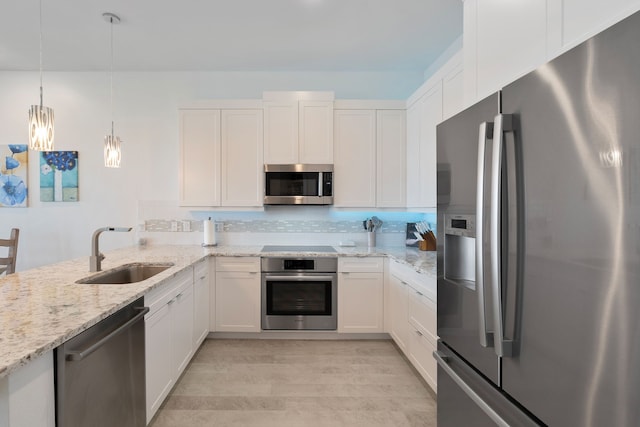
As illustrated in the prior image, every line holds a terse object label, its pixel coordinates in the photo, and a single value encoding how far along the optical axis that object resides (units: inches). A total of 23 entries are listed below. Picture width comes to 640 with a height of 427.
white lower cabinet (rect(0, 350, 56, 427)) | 37.4
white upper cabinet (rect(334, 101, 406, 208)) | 138.4
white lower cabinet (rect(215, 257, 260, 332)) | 128.2
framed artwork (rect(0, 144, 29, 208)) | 148.6
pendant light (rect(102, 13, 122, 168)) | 94.3
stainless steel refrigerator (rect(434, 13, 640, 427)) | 27.4
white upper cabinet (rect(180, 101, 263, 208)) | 137.4
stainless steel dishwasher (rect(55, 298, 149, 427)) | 46.8
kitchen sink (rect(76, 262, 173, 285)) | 94.8
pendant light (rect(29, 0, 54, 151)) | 69.0
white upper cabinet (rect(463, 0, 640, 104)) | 36.5
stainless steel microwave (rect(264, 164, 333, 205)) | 136.2
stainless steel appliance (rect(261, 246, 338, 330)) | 127.8
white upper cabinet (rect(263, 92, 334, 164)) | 137.0
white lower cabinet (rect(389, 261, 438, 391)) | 87.1
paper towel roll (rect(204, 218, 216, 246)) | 144.2
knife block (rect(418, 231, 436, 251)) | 131.2
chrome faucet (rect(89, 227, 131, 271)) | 84.0
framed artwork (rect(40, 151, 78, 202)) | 149.3
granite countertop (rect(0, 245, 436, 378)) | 41.6
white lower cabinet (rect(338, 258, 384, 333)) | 128.2
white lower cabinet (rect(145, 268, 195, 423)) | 74.0
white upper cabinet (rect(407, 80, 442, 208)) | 107.3
